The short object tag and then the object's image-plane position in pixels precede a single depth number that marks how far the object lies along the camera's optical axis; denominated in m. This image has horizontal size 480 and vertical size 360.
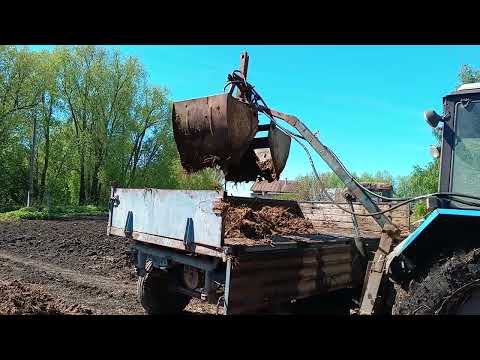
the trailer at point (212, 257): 3.64
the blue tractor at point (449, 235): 3.23
